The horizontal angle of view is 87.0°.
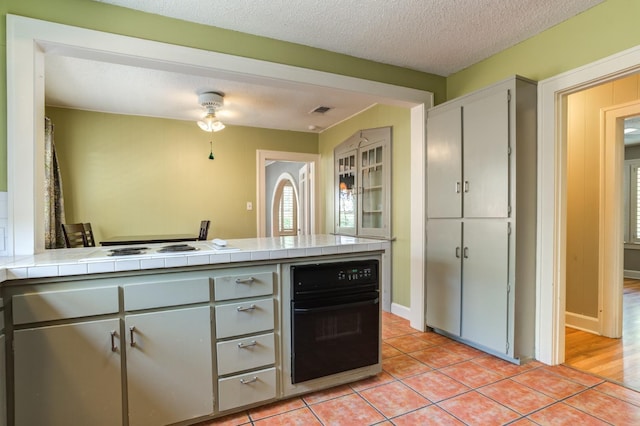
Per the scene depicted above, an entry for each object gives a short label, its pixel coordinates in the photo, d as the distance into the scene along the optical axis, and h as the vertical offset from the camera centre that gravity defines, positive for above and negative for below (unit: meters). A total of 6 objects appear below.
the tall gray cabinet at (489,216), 2.45 -0.05
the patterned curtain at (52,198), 3.55 +0.16
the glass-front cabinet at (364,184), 3.90 +0.34
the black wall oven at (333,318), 2.00 -0.67
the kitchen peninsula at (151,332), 1.49 -0.60
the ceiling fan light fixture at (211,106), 3.59 +1.16
